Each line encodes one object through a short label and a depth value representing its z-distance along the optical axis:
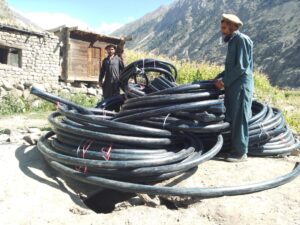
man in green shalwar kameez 3.65
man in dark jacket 5.98
